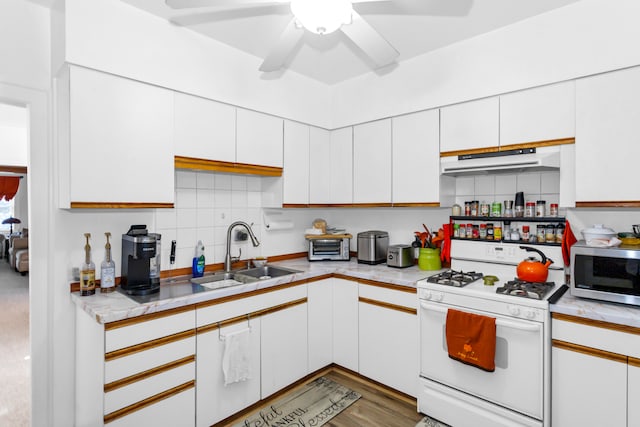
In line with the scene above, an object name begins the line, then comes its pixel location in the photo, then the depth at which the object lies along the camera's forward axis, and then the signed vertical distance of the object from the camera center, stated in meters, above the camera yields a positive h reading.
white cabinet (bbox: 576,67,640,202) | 1.84 +0.43
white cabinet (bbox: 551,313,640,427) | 1.58 -0.79
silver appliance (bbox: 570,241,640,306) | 1.70 -0.32
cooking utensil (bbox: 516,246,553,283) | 2.05 -0.35
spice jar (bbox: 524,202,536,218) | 2.32 +0.02
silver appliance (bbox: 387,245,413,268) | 2.73 -0.36
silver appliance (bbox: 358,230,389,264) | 2.91 -0.30
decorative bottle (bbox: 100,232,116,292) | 2.01 -0.38
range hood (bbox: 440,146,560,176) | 2.08 +0.32
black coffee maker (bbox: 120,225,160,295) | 2.00 -0.31
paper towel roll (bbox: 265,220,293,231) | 3.11 -0.12
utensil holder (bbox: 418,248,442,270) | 2.64 -0.37
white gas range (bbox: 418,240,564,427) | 1.80 -0.78
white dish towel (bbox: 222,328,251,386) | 2.06 -0.89
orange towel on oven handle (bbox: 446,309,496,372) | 1.89 -0.73
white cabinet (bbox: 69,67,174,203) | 1.82 +0.41
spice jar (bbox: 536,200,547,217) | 2.28 +0.02
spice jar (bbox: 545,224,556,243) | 2.21 -0.14
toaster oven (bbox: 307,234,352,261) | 3.09 -0.33
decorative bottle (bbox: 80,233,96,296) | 1.95 -0.38
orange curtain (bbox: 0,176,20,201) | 7.44 +0.57
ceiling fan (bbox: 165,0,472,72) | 1.34 +0.87
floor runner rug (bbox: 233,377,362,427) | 2.18 -1.34
